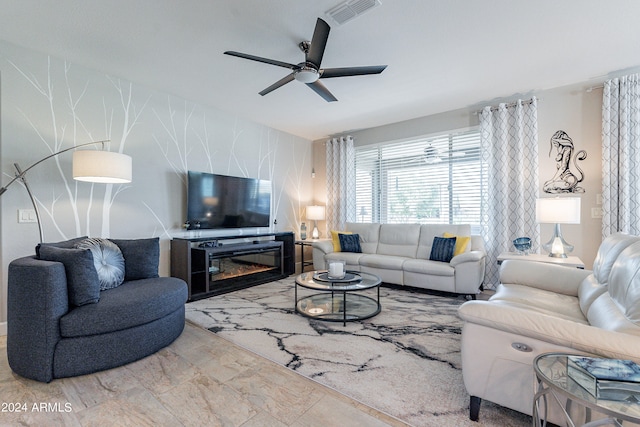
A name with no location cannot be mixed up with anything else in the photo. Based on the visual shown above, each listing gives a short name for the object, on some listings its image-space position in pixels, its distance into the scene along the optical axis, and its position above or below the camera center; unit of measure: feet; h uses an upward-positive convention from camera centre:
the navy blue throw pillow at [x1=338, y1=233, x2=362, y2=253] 15.33 -1.62
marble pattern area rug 5.19 -3.46
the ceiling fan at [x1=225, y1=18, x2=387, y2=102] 6.77 +3.89
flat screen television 12.60 +0.52
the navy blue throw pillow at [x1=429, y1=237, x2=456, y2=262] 12.65 -1.59
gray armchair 5.78 -2.43
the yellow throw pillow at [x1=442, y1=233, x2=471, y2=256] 12.53 -1.36
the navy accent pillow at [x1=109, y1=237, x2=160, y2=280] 8.57 -1.38
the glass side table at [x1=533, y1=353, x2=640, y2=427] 2.77 -1.89
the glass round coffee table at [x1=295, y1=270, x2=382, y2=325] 8.93 -3.34
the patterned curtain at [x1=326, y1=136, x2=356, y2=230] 17.74 +1.93
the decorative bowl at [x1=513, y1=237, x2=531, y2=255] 11.39 -1.24
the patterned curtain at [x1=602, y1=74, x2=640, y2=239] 10.31 +2.11
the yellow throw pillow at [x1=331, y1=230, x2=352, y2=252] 15.56 -1.56
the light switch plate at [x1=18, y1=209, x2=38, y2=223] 8.70 -0.12
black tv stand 11.63 -2.21
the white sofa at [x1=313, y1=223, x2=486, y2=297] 11.60 -2.14
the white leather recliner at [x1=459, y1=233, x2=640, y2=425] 3.77 -1.71
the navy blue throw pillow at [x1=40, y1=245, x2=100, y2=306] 6.23 -1.34
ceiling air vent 6.77 +4.91
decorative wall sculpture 11.51 +1.88
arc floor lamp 8.18 +1.26
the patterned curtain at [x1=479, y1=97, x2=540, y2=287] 12.20 +1.62
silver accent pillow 7.50 -1.34
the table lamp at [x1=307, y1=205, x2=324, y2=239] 17.66 -0.02
